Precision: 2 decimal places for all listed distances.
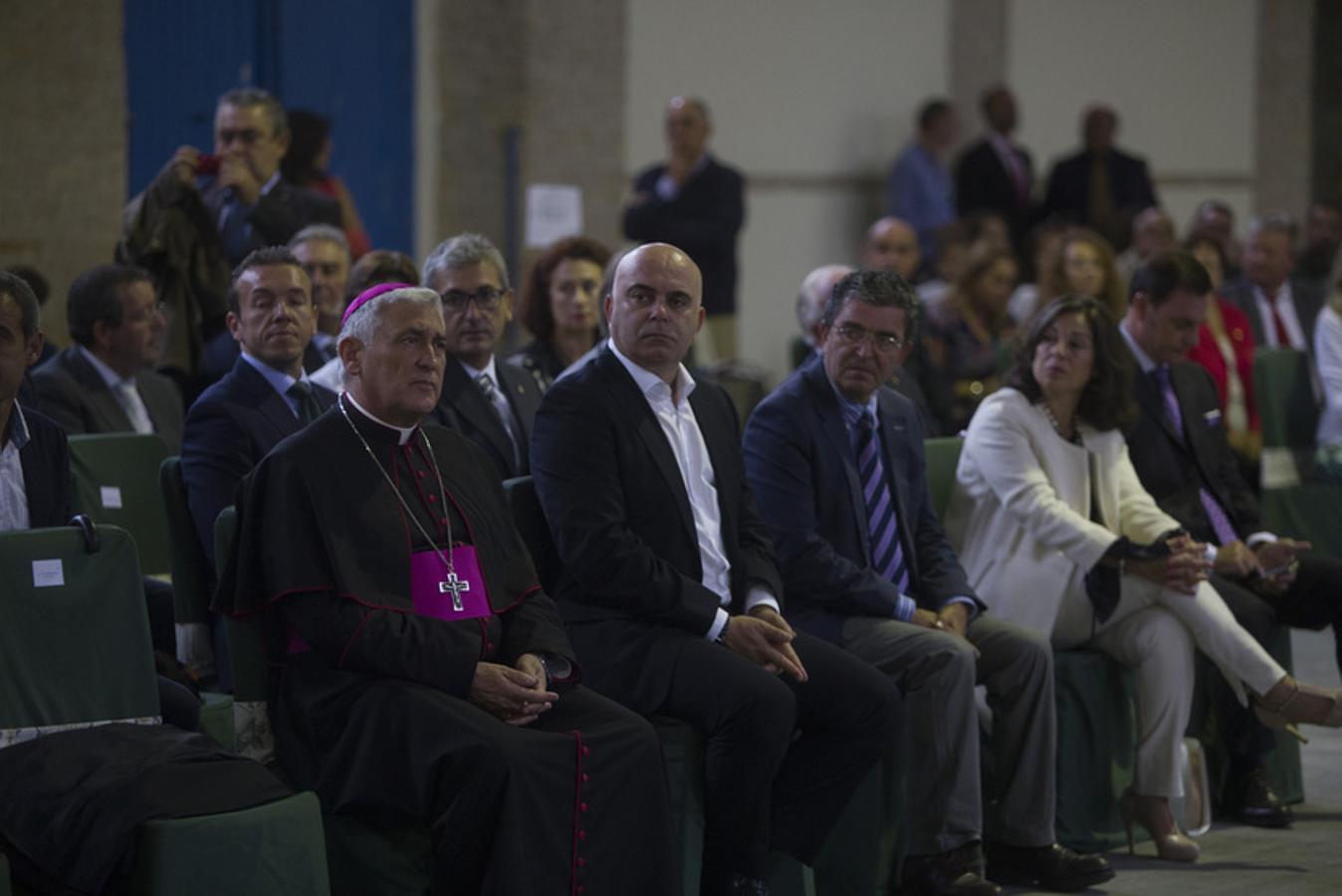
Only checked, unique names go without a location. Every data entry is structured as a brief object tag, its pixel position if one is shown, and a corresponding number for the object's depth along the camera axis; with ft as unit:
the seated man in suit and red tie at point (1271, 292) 50.70
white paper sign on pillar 56.83
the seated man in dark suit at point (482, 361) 29.73
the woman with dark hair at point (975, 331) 45.58
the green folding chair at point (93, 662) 20.27
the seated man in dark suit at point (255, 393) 25.50
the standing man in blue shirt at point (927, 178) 64.61
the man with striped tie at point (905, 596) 26.85
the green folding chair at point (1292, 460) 43.16
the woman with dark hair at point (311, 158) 45.20
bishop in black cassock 21.58
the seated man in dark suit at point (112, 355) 32.05
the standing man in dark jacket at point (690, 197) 51.94
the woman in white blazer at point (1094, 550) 29.96
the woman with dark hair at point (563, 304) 34.07
